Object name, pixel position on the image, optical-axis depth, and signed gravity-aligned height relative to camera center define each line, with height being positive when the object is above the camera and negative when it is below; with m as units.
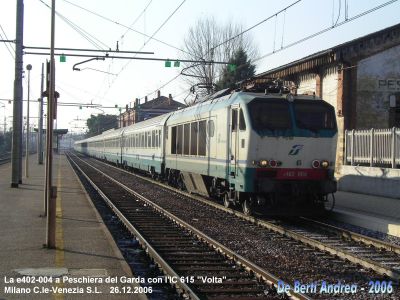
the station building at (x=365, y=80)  22.20 +2.76
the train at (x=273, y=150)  13.21 -0.02
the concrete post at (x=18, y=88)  20.78 +2.11
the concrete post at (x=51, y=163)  9.37 -0.29
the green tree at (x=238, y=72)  45.88 +6.31
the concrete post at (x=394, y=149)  17.25 +0.04
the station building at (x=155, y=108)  79.97 +5.87
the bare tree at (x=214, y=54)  49.91 +8.26
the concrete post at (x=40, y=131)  36.21 +1.13
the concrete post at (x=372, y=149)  18.69 +0.04
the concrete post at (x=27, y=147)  27.97 -0.08
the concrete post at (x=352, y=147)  20.33 +0.10
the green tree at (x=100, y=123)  103.88 +4.47
